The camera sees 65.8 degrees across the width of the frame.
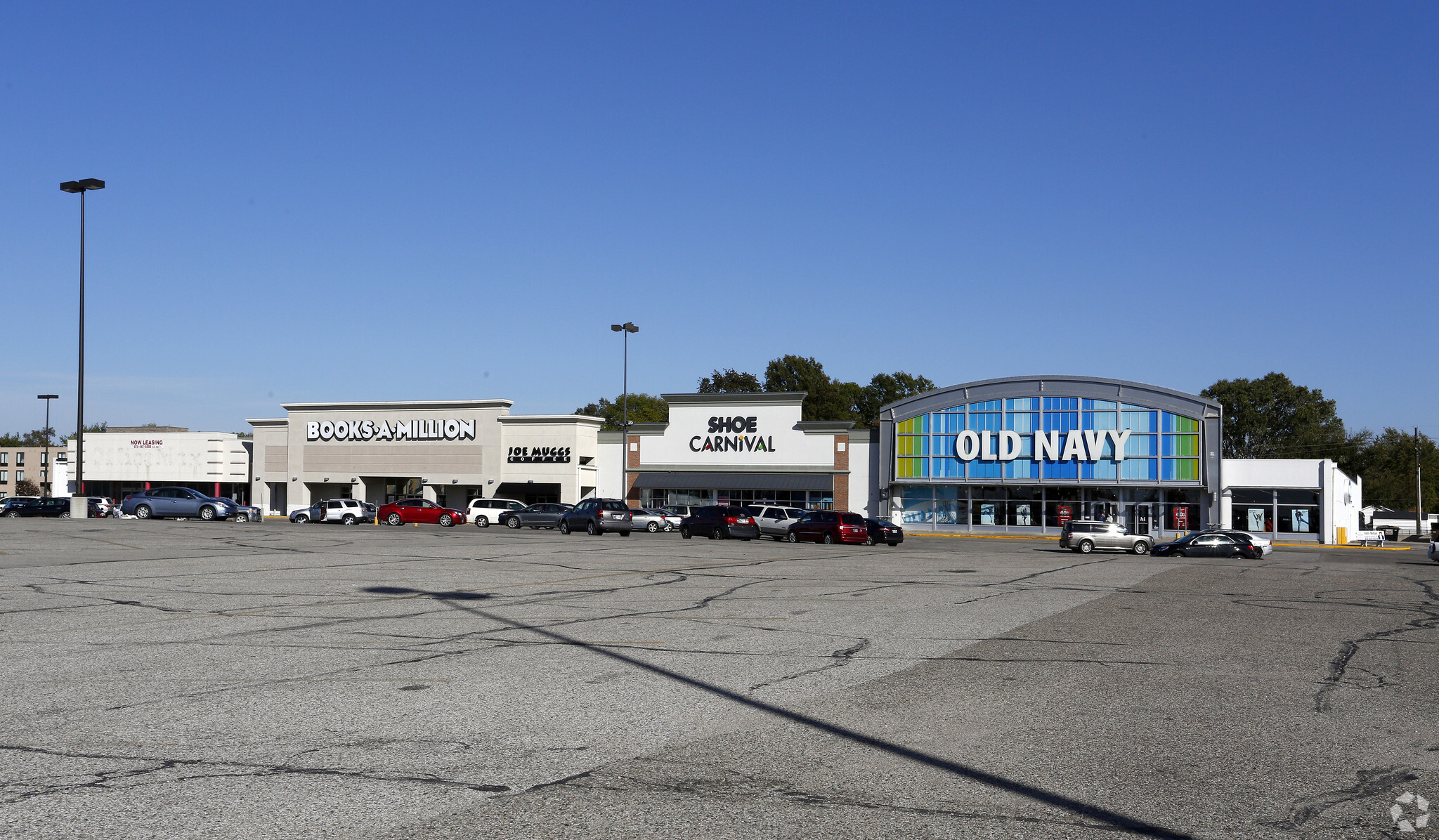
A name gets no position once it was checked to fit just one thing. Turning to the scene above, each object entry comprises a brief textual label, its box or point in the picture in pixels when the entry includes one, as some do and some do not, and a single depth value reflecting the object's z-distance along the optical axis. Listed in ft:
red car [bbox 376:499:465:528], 184.96
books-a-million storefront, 225.97
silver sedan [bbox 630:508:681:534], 174.70
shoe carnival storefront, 209.77
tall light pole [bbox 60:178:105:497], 141.79
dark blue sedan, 173.47
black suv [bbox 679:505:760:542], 155.12
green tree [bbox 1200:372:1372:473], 356.38
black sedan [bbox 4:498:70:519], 191.42
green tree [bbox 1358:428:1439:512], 360.28
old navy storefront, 188.24
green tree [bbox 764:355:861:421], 348.38
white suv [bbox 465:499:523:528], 189.57
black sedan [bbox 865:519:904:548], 152.87
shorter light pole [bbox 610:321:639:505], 206.08
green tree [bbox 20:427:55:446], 562.21
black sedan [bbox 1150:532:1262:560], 137.90
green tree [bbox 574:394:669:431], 399.65
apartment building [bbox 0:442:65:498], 443.32
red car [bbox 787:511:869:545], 148.77
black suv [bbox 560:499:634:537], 159.53
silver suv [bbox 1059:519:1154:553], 147.13
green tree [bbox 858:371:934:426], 358.84
